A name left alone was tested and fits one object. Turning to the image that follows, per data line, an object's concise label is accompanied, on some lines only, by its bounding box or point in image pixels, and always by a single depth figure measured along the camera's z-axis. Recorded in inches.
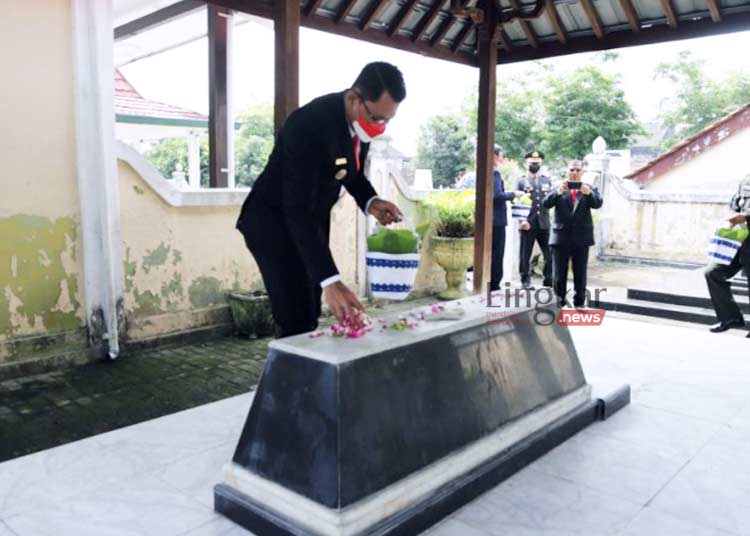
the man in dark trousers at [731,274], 235.8
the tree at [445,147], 1566.2
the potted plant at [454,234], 313.9
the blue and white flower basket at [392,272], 166.2
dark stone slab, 86.4
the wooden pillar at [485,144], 243.3
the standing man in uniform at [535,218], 324.5
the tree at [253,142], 1652.3
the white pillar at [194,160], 569.6
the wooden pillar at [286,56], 189.3
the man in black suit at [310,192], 98.3
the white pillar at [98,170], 186.5
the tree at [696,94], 1250.4
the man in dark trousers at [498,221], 313.4
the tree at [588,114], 1021.2
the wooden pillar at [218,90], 332.5
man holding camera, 274.7
